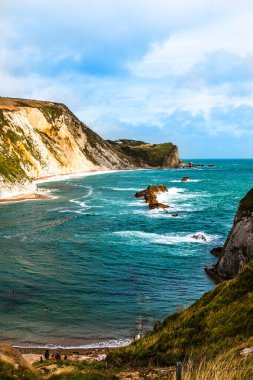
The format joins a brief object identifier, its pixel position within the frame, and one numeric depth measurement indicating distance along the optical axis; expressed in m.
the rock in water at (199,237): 53.89
